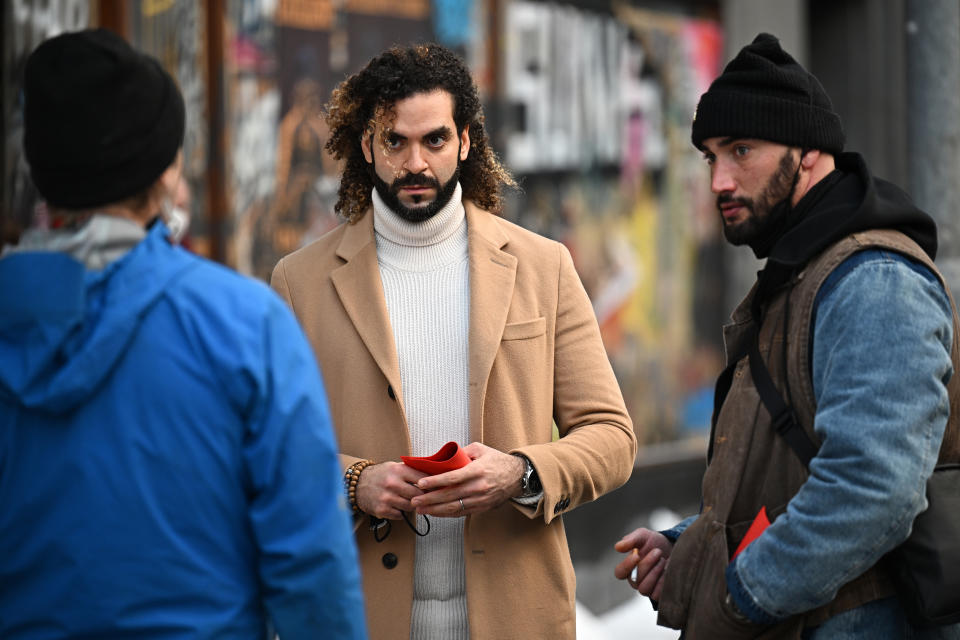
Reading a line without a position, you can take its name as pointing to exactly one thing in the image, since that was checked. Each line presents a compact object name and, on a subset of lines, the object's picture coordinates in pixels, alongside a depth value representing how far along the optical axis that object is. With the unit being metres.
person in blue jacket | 3.79
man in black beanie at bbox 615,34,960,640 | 4.46
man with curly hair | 5.86
